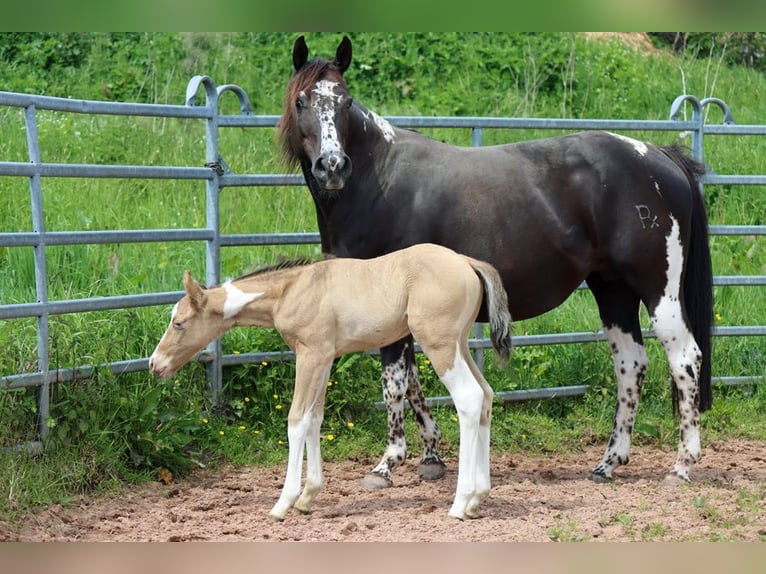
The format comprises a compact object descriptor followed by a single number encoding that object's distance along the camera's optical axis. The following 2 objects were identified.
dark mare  11.30
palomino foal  9.51
